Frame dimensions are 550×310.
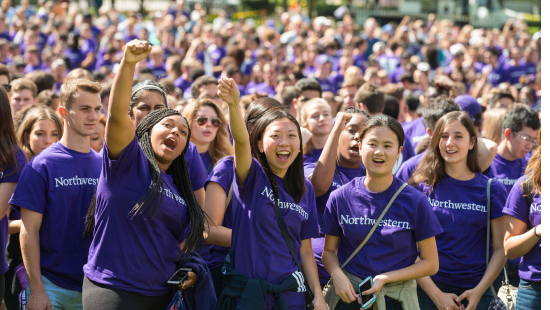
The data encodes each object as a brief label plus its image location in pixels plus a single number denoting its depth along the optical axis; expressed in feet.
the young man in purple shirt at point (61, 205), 22.86
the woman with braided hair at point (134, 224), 19.94
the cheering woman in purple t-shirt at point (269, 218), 21.38
